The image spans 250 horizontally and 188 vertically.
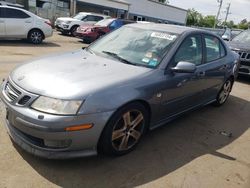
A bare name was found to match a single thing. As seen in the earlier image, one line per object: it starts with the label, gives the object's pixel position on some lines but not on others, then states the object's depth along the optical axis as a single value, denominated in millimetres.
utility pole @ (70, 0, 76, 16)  18393
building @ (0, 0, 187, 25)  16995
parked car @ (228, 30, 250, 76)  5979
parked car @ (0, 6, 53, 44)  8149
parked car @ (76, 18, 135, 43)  10420
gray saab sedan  2074
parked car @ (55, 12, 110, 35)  12493
